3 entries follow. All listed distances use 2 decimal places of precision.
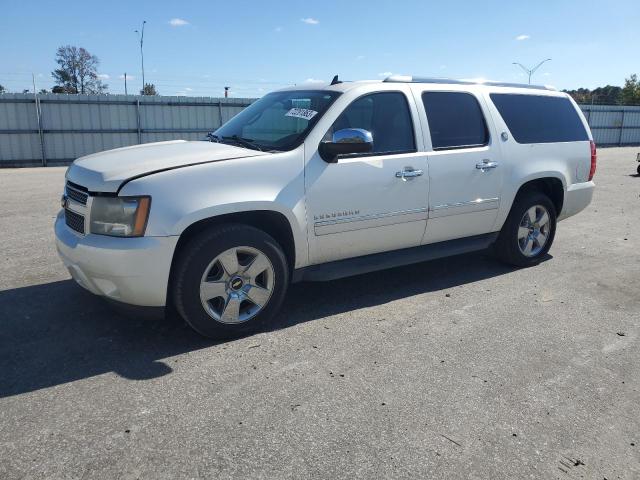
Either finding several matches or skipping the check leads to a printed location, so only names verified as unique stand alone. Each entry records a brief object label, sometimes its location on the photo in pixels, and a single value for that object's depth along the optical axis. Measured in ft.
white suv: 11.61
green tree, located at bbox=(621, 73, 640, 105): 225.91
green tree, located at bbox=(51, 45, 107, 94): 194.90
